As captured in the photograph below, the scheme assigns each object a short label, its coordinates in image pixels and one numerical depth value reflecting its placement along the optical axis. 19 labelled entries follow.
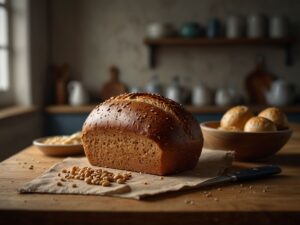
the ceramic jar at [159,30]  3.52
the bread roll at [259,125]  1.17
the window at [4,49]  3.06
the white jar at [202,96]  3.44
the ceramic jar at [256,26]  3.50
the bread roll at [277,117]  1.27
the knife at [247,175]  0.96
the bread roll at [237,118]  1.25
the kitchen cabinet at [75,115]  3.18
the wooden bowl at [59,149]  1.27
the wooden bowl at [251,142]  1.16
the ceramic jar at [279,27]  3.47
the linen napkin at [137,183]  0.86
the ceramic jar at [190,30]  3.50
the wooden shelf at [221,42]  3.44
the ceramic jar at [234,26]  3.52
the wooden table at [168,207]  0.76
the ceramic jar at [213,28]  3.52
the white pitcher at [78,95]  3.45
